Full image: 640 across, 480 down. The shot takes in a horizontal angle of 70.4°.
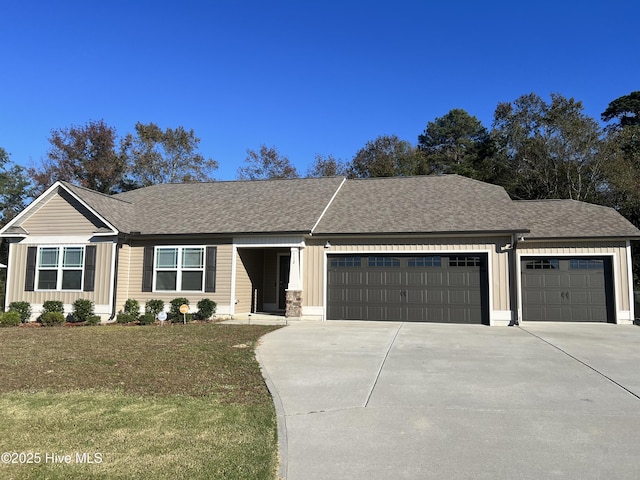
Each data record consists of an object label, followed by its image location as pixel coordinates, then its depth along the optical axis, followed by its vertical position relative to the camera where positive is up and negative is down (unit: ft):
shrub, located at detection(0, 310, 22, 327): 47.39 -4.56
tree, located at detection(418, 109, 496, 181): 122.21 +42.08
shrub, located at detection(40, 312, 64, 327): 47.85 -4.55
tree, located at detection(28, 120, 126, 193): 109.29 +28.23
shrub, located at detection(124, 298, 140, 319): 50.42 -3.42
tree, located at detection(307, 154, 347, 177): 120.06 +28.98
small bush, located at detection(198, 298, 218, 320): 49.67 -3.50
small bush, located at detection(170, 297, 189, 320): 49.93 -3.00
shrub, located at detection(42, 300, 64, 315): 49.73 -3.32
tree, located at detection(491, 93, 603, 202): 87.40 +26.70
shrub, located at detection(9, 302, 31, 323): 49.83 -3.66
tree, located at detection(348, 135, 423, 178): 112.57 +30.29
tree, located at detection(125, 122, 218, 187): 115.44 +31.29
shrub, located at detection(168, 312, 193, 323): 48.96 -4.46
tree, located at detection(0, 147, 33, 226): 108.38 +20.58
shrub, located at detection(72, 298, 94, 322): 49.19 -3.69
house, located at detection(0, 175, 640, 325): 47.83 +2.34
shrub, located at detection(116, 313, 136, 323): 48.03 -4.41
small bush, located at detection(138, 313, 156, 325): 47.60 -4.47
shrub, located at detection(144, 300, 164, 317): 50.26 -3.37
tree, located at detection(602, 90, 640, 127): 127.13 +48.85
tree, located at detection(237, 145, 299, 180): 126.21 +31.44
